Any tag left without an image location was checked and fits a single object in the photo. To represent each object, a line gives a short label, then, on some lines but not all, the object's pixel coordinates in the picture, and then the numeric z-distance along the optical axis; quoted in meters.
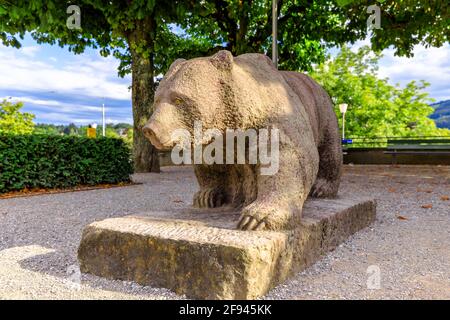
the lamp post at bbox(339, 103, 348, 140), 18.39
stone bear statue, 2.75
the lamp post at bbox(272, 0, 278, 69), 10.19
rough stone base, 2.45
